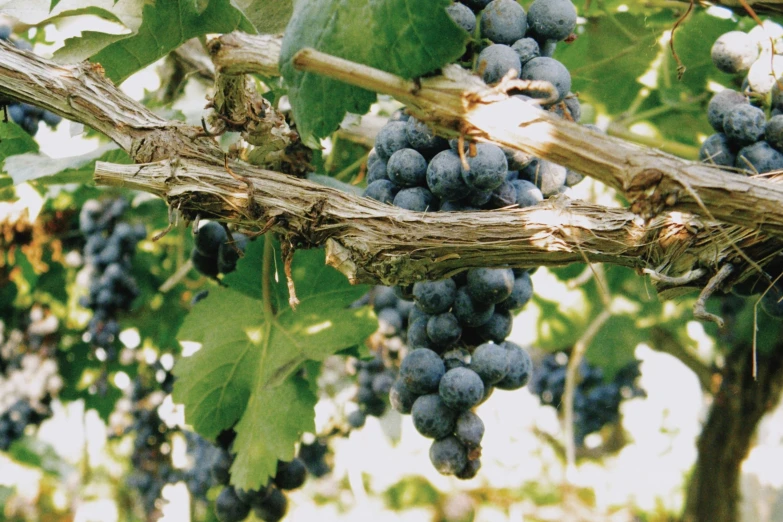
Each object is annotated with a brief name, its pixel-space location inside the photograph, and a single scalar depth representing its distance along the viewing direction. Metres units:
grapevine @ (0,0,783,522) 0.55
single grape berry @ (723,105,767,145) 0.61
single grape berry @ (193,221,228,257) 0.71
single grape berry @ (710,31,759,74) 0.64
